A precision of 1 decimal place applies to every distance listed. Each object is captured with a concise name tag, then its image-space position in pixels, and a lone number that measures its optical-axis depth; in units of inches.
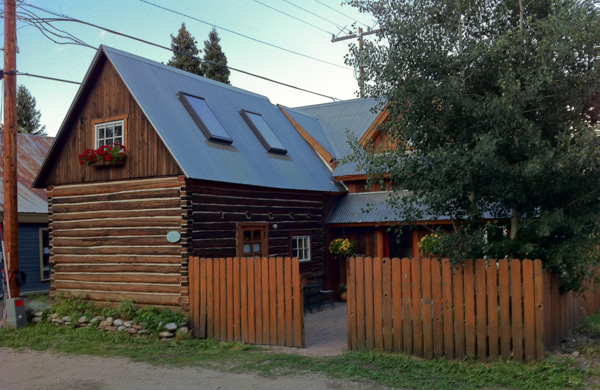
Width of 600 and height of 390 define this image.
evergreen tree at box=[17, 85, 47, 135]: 1744.6
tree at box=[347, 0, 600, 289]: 377.4
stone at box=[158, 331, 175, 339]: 508.7
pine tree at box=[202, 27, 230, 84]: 1432.1
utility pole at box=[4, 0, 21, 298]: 597.0
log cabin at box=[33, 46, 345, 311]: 563.5
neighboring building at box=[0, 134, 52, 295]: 808.3
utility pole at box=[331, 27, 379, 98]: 439.5
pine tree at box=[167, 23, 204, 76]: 1446.9
